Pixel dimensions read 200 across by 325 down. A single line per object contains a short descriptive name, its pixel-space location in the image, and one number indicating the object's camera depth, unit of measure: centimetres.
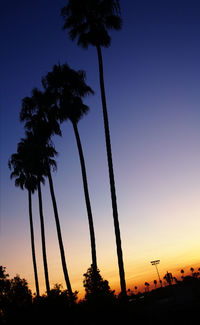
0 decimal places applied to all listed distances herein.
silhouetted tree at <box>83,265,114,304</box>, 1326
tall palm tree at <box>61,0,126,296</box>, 2022
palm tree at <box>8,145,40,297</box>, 3190
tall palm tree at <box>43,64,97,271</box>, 2364
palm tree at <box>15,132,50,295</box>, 2890
